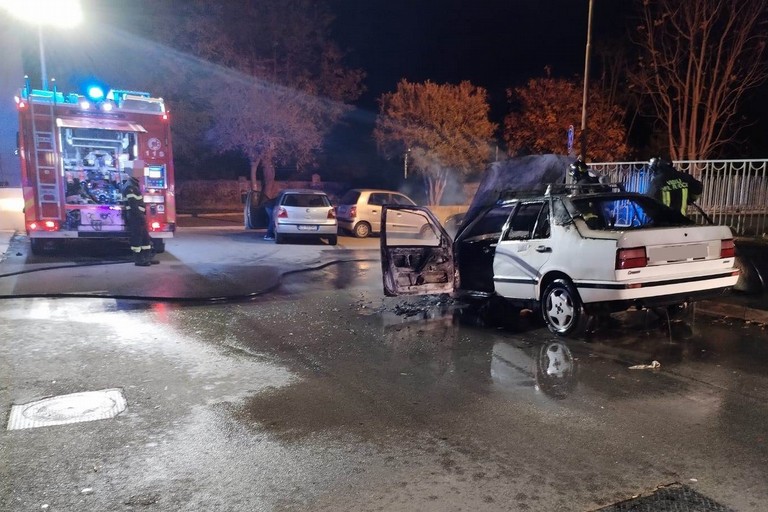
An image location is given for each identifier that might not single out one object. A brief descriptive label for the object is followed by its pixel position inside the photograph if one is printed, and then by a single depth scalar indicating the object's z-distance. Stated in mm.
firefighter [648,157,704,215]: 9078
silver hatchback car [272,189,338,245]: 16250
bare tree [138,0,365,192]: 22969
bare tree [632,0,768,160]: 18703
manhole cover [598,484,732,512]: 3271
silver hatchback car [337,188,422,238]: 19188
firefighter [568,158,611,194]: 9016
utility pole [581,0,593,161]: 14219
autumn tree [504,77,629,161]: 24406
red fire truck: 12008
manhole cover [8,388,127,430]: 4539
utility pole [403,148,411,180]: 26942
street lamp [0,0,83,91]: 15453
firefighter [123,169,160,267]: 11812
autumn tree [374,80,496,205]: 25547
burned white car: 6172
